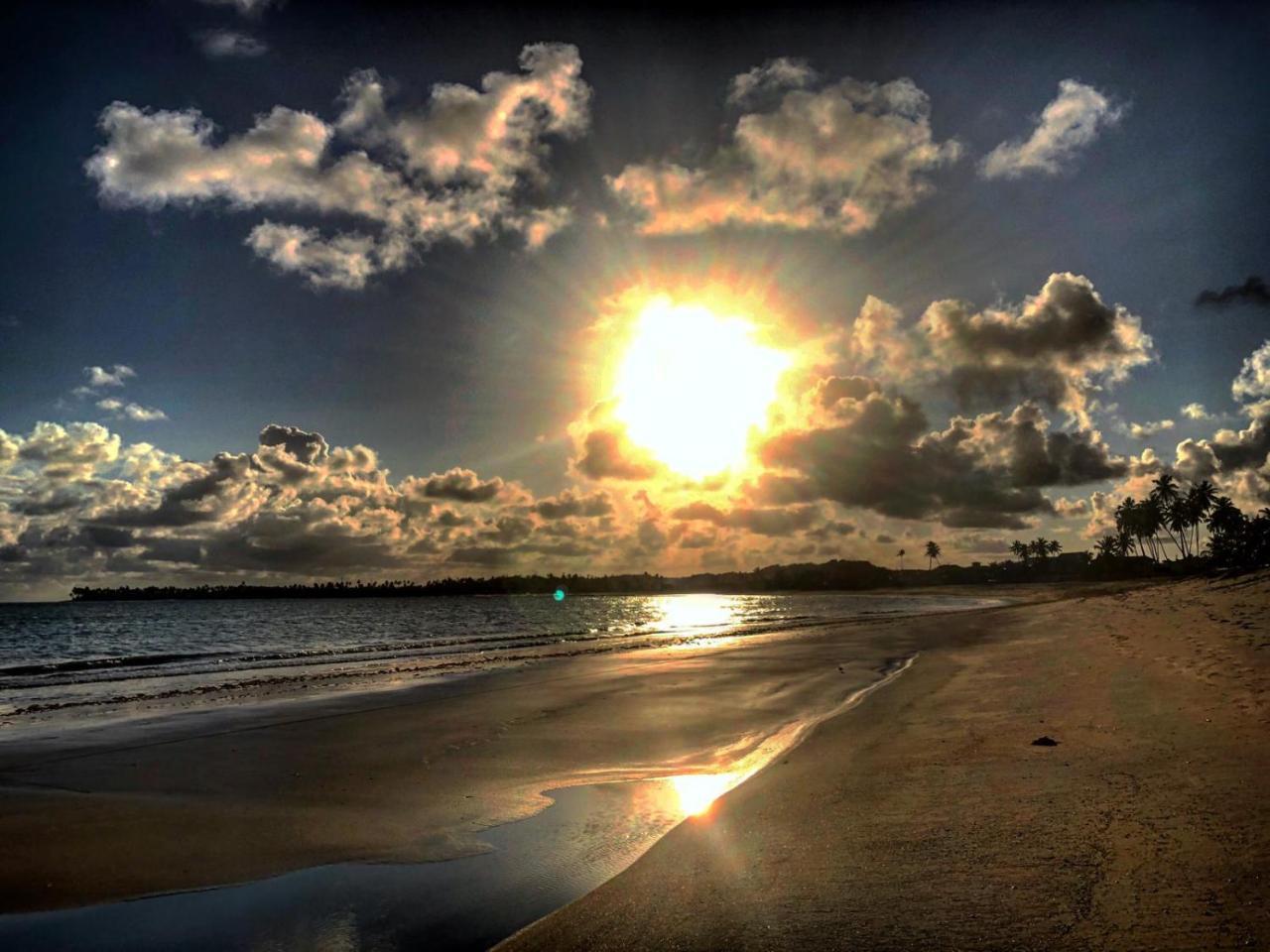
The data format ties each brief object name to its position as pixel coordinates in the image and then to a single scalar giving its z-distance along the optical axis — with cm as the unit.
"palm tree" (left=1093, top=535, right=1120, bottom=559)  17898
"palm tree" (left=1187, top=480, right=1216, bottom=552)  13075
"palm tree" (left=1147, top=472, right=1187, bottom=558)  13888
